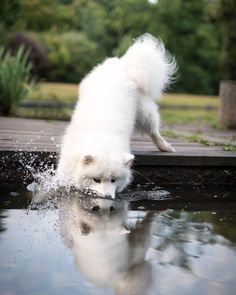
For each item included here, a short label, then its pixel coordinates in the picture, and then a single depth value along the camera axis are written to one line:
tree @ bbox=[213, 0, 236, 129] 9.88
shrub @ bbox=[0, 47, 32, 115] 8.96
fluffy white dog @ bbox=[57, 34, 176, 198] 4.18
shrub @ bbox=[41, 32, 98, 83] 32.19
